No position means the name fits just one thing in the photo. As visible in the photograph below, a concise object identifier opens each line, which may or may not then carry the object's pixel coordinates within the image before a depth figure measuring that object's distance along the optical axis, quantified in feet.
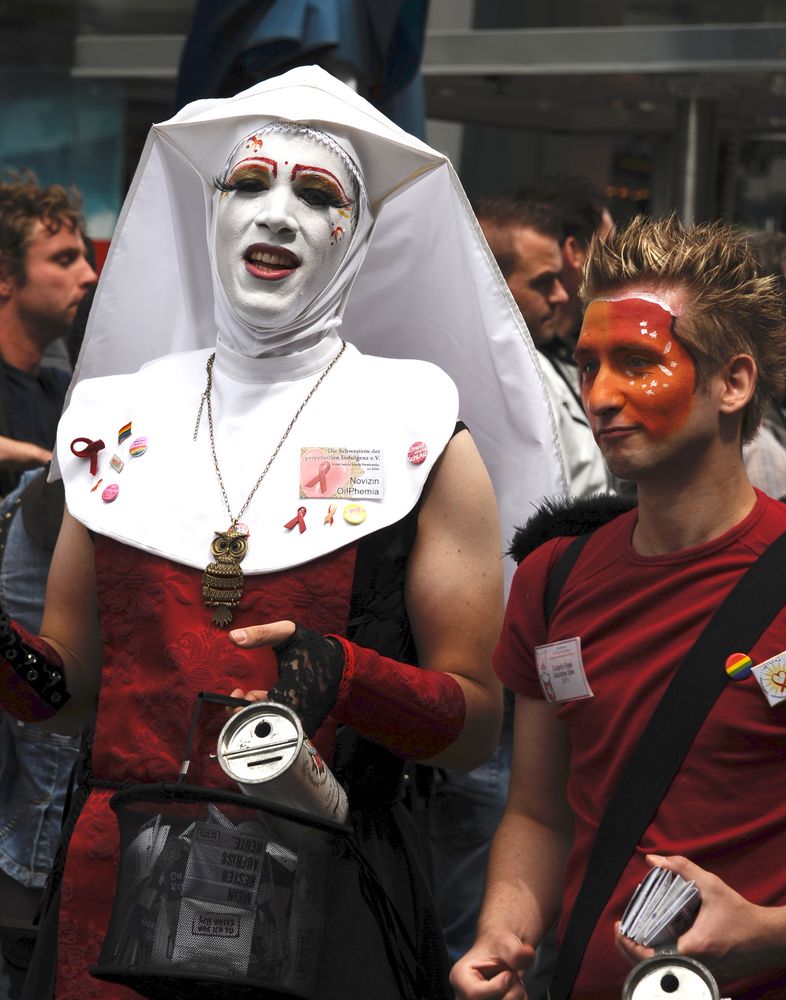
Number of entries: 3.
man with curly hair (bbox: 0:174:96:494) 28.35
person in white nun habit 14.63
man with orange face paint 12.85
